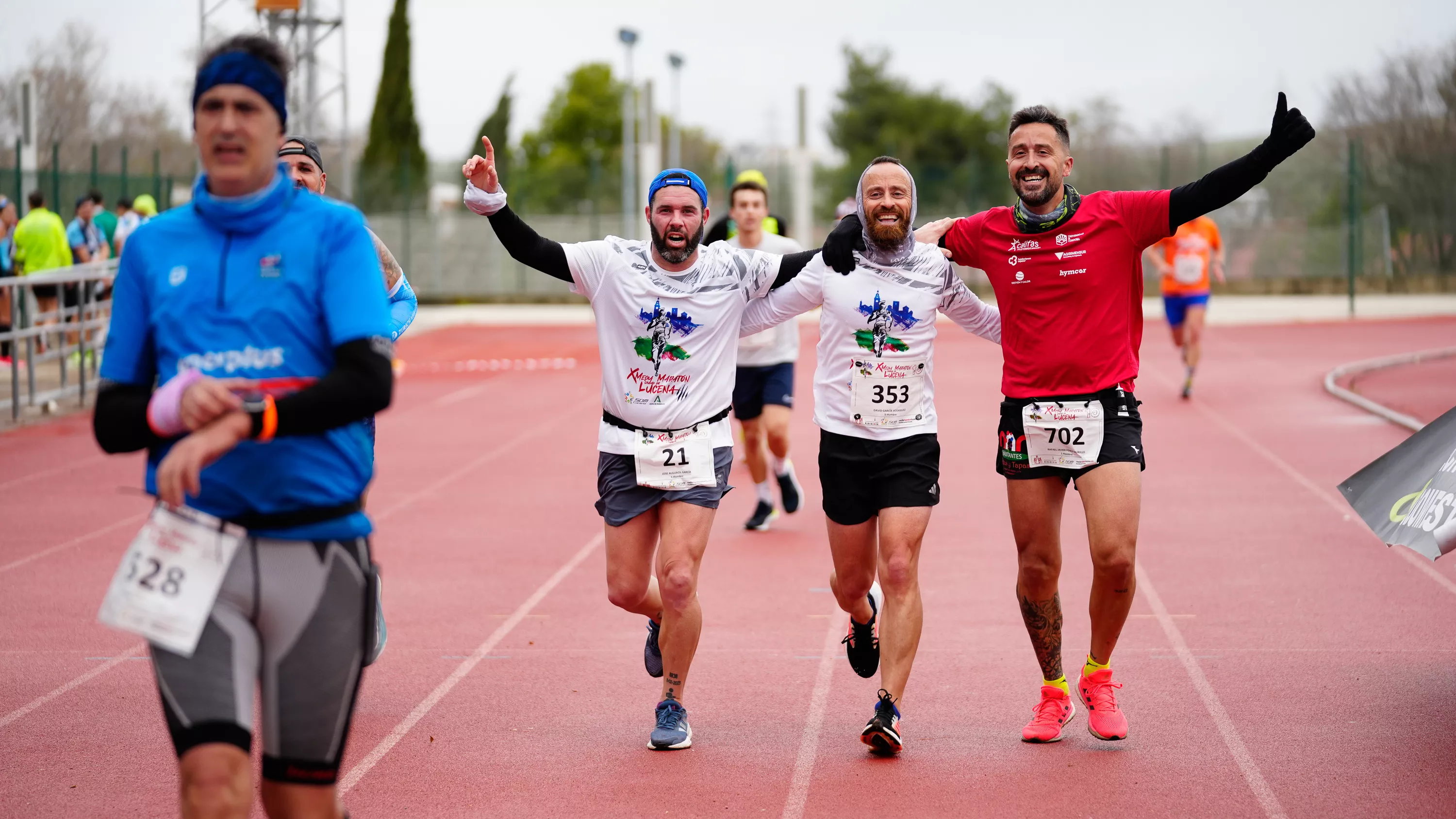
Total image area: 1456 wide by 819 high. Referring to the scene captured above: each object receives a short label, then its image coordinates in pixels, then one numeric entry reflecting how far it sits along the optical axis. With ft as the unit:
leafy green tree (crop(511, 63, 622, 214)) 232.32
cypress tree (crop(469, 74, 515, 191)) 179.42
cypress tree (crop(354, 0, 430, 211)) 163.22
